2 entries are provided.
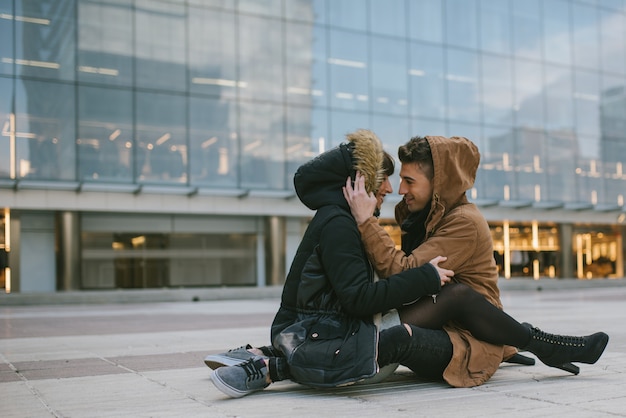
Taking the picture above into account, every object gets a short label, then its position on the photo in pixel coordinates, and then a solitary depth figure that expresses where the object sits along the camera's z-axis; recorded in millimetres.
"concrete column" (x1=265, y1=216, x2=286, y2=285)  26703
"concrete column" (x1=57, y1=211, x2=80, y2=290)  23250
